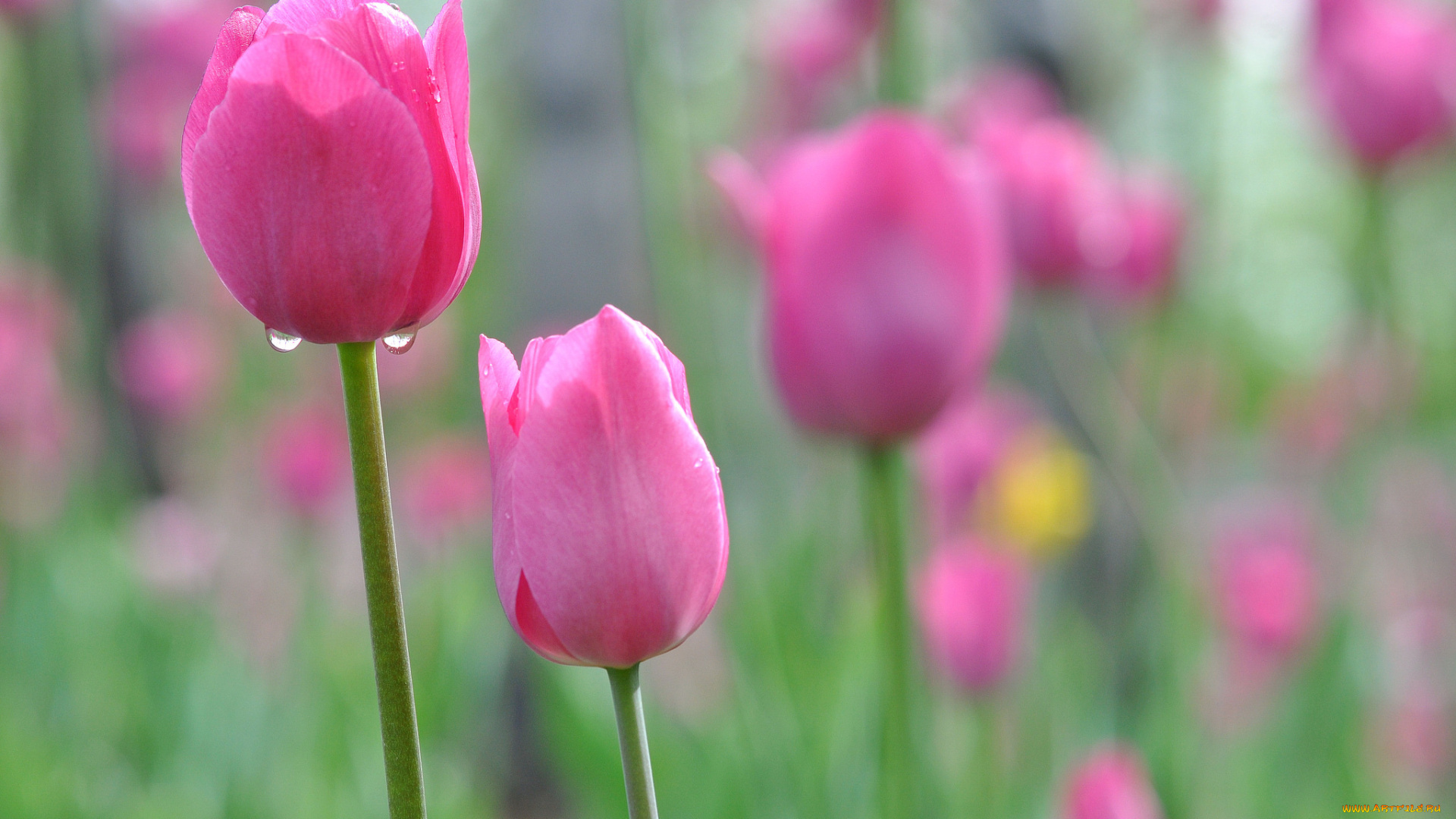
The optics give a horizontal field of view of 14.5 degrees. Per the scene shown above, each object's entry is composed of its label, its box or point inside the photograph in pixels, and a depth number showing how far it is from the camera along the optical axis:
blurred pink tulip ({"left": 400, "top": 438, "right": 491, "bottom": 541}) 3.49
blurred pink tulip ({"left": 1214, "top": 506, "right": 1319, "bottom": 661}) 2.93
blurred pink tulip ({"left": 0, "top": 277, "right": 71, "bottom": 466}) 3.77
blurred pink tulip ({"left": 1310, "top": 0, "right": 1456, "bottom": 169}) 2.95
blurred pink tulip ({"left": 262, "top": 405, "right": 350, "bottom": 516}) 3.74
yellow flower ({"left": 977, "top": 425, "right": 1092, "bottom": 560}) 3.32
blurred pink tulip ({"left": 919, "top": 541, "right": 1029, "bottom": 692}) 2.28
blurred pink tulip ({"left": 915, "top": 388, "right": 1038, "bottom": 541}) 3.02
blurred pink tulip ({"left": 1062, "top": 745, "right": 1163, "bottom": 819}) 1.06
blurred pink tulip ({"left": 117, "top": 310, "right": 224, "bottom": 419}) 4.53
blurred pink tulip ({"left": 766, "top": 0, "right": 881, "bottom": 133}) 3.09
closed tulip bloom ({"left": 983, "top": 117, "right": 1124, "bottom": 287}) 2.30
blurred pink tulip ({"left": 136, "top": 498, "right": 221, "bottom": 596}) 4.14
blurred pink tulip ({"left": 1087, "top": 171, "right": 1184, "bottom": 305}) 2.81
